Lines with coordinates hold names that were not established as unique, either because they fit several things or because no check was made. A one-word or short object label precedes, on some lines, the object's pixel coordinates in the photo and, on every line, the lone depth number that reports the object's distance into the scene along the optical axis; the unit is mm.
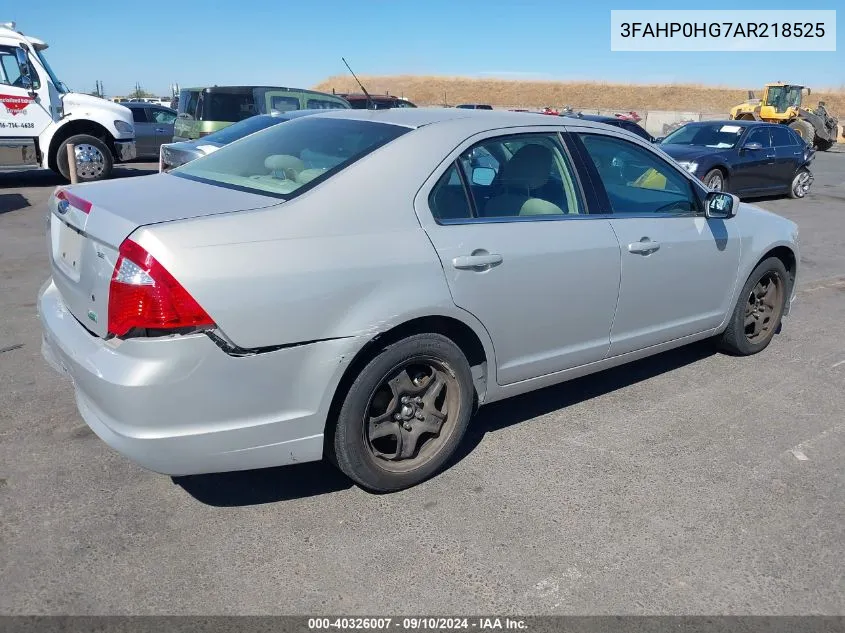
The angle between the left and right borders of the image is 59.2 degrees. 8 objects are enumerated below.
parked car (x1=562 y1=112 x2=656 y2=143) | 16734
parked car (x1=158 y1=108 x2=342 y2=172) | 8375
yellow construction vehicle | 30844
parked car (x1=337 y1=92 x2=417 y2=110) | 21300
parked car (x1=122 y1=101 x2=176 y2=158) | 18016
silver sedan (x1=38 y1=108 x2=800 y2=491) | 2658
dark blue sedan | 12844
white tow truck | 12453
